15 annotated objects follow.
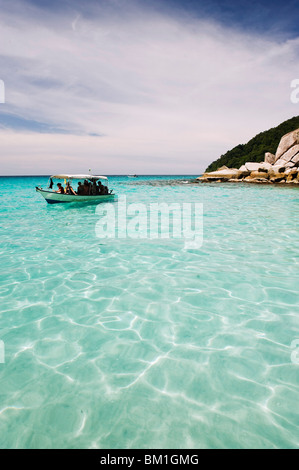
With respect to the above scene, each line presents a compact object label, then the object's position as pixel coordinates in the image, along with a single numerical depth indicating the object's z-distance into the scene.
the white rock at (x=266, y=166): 56.46
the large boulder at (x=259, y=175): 54.08
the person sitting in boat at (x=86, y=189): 23.37
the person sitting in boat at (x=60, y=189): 22.58
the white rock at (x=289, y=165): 56.42
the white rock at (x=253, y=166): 61.37
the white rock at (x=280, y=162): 57.97
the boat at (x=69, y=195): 21.69
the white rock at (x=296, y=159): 56.44
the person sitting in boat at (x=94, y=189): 24.02
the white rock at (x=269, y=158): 65.52
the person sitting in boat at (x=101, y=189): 25.50
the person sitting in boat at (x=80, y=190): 23.17
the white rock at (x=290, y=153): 56.80
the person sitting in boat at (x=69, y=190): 22.58
